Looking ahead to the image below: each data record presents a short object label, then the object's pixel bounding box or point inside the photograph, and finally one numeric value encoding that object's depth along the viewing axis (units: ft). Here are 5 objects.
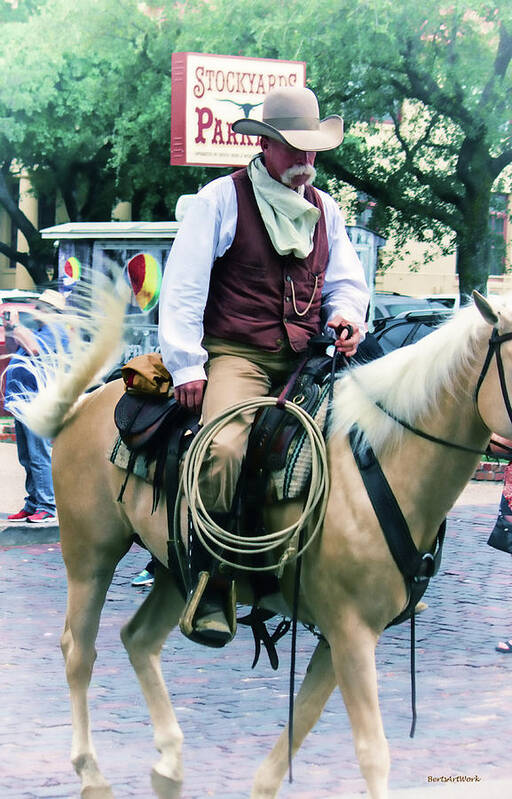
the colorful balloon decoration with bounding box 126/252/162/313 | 56.29
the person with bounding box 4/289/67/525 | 33.76
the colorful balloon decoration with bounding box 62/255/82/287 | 56.85
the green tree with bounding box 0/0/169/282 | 94.73
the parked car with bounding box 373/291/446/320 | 74.64
